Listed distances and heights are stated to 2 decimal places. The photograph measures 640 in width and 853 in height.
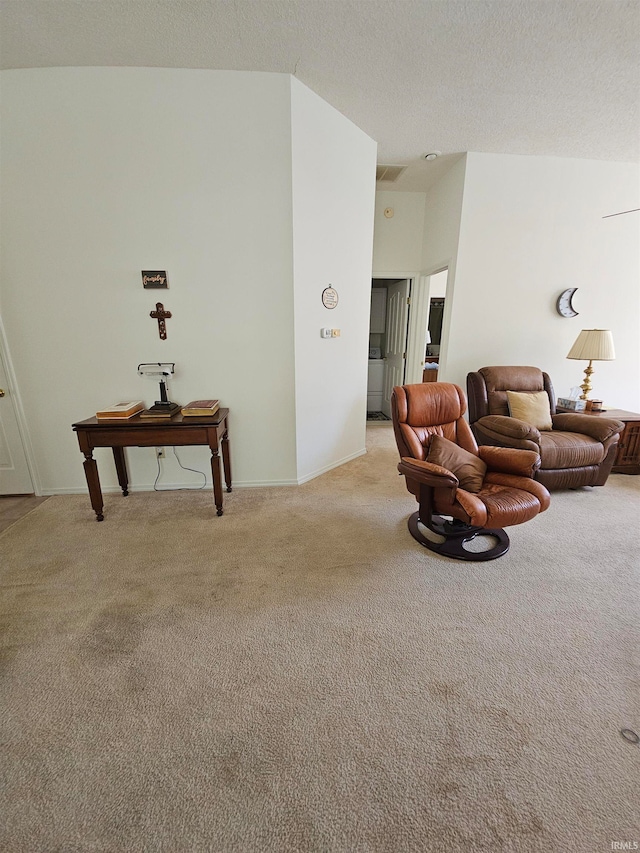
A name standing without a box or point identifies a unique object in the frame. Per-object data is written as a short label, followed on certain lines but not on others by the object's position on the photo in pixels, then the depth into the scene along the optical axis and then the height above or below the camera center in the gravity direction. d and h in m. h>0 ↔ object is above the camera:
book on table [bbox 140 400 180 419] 2.46 -0.59
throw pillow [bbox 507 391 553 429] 3.14 -0.72
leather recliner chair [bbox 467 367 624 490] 2.77 -0.92
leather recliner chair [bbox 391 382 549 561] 1.93 -0.91
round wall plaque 2.99 +0.25
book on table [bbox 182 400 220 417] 2.46 -0.57
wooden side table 3.20 -1.08
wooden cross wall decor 2.61 +0.09
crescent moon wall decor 3.75 +0.24
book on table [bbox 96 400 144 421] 2.37 -0.57
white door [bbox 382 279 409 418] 4.87 -0.13
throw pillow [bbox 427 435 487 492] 2.19 -0.86
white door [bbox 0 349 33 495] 2.69 -1.00
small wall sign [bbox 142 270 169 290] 2.56 +0.35
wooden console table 2.33 -0.72
